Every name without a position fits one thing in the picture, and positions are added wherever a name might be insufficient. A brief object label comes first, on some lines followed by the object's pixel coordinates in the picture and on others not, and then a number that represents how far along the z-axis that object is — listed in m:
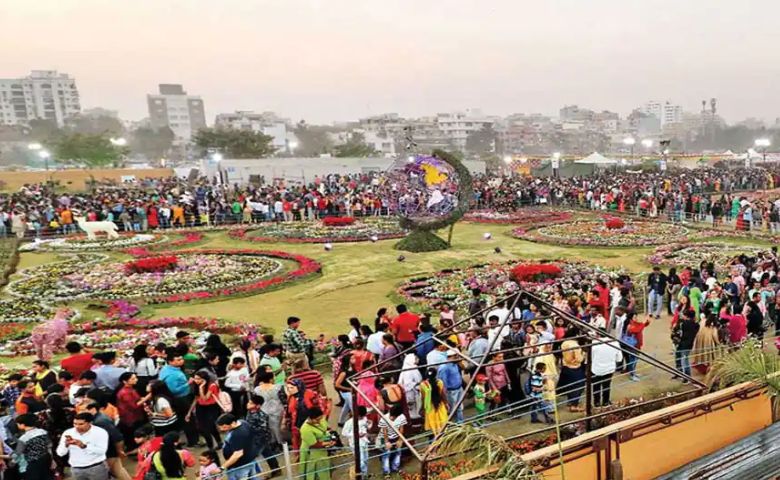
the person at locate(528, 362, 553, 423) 8.02
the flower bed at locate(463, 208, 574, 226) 28.66
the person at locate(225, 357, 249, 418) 7.82
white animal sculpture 24.31
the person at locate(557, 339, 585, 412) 8.25
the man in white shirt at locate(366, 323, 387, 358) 8.83
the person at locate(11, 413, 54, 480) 6.21
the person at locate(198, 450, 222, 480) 5.98
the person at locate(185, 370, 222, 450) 7.41
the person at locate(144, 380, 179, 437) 6.91
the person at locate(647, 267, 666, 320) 12.96
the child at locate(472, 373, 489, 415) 8.27
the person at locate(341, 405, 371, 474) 6.73
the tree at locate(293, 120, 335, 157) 122.62
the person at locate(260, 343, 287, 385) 8.00
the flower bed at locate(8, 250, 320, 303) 16.11
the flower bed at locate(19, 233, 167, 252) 23.19
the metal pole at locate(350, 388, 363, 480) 5.86
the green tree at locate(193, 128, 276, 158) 64.25
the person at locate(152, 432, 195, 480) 5.85
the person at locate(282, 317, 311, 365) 8.98
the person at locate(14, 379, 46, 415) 7.00
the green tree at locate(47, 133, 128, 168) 59.41
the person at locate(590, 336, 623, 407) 8.20
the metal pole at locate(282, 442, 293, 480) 5.97
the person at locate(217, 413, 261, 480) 6.19
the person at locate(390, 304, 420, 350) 9.70
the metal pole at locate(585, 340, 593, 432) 6.66
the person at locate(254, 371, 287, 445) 7.16
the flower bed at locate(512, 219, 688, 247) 22.16
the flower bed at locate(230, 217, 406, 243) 24.56
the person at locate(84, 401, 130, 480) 6.44
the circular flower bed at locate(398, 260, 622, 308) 14.66
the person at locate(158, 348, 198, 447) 7.49
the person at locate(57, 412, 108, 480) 6.09
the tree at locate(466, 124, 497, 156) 124.88
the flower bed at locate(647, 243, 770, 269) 17.95
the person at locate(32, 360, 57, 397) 7.72
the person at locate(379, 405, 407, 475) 6.88
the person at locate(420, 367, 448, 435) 7.29
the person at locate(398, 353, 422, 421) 7.62
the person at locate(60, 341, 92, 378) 8.17
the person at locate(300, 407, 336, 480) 6.51
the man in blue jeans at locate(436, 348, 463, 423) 7.77
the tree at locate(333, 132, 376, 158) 73.12
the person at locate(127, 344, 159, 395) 8.08
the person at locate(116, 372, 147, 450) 7.31
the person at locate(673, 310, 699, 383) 9.23
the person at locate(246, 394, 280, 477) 6.76
